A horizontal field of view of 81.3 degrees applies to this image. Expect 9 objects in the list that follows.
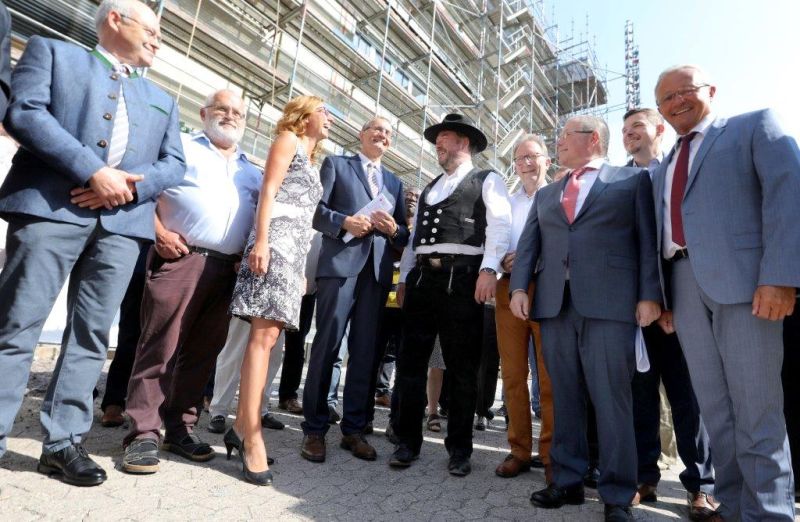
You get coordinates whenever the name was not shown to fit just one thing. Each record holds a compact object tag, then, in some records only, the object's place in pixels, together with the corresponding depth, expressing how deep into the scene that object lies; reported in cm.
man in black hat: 242
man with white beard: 211
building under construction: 802
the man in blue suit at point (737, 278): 158
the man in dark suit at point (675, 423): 211
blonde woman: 204
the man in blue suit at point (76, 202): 165
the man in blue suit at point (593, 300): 196
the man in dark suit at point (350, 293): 242
